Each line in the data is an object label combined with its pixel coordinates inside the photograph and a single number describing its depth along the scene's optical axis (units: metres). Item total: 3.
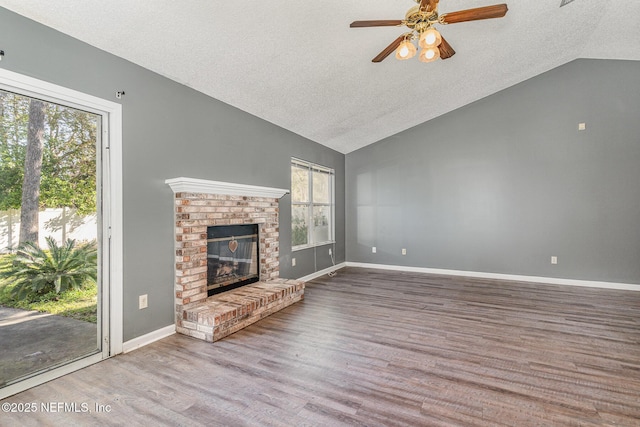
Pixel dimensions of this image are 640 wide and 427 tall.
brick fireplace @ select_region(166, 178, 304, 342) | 2.84
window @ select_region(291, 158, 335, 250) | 5.07
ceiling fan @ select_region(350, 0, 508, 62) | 2.12
